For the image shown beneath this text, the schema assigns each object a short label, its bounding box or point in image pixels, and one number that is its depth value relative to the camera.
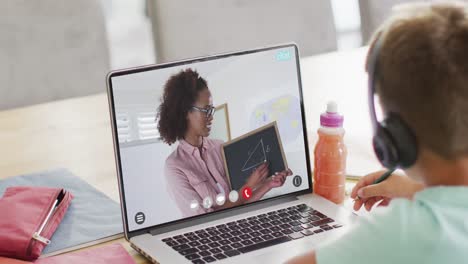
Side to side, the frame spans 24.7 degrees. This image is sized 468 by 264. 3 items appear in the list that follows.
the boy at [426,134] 1.36
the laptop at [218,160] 1.74
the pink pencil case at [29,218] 1.73
